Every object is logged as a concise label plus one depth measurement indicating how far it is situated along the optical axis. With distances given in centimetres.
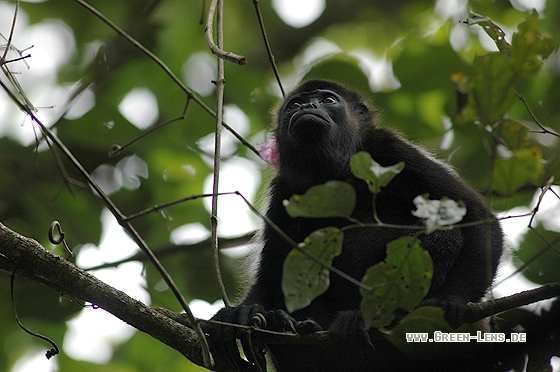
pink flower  984
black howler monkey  689
